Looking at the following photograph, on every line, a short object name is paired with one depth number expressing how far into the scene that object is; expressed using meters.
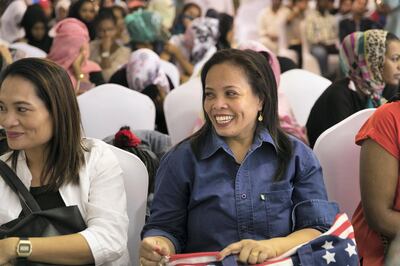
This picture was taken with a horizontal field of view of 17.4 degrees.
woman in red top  4.15
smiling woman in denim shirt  3.91
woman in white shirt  3.91
